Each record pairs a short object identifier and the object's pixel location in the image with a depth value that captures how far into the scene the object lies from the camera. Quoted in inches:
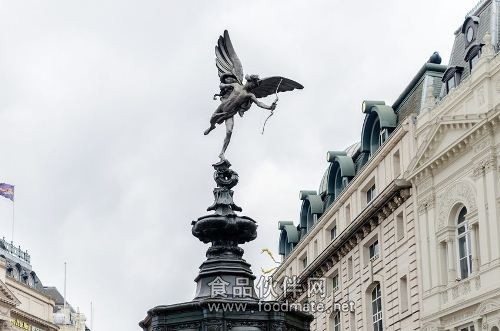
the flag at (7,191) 3147.1
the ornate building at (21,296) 3196.4
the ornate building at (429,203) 1576.0
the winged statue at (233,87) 506.6
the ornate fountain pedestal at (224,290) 449.7
